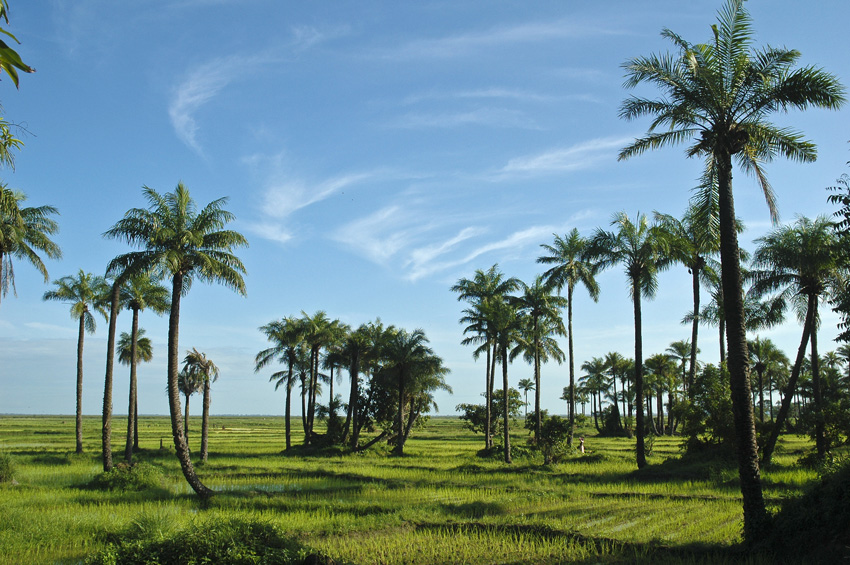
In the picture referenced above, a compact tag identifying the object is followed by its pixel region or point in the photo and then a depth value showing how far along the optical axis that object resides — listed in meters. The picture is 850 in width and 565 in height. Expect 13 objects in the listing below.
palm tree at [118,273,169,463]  35.09
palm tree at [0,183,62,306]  23.70
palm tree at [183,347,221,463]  38.56
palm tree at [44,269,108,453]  39.50
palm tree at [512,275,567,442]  42.50
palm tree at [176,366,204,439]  52.88
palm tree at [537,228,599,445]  41.72
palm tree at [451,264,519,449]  43.47
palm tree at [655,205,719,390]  16.50
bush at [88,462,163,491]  25.06
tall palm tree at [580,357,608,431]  87.81
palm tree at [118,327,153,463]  49.72
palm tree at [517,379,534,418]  85.94
